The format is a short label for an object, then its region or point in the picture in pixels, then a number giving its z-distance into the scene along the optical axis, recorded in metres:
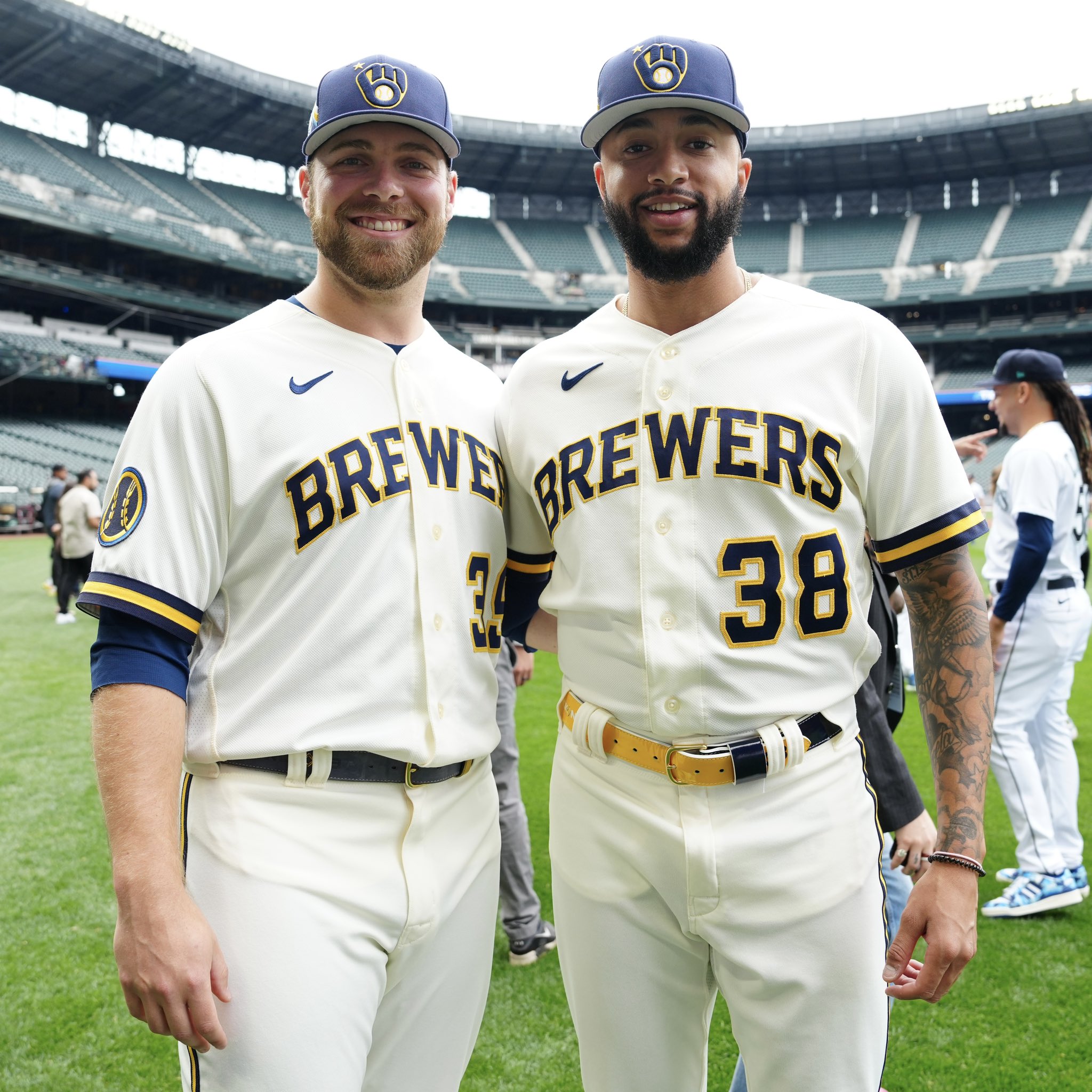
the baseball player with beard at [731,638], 1.77
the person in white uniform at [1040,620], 4.01
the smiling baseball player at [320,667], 1.62
